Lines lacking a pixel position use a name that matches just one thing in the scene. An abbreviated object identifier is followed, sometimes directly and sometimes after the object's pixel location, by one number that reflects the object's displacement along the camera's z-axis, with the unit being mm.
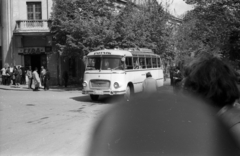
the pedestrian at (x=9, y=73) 25644
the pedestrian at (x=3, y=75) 25758
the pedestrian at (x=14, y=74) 24688
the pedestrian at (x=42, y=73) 21916
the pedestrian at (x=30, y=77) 22550
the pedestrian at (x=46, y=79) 21312
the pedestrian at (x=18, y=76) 24500
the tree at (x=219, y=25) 12875
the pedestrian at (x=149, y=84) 9852
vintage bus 13914
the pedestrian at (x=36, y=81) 20641
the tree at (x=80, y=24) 20219
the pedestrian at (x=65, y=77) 24741
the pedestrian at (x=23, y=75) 26641
